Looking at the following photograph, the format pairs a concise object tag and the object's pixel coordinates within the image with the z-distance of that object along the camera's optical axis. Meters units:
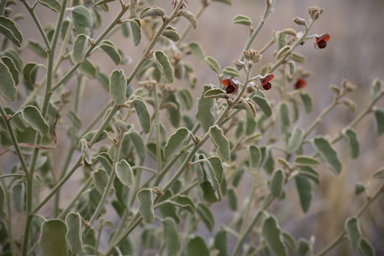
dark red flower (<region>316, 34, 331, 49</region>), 0.74
